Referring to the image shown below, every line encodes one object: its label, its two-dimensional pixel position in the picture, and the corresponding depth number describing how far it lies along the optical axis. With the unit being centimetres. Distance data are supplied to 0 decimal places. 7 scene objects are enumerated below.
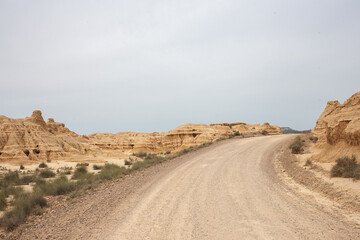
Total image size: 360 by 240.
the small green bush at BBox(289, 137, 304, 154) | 1758
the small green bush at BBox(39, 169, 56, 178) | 1816
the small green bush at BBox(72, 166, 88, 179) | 1690
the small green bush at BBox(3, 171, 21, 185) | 1464
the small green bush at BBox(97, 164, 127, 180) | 1350
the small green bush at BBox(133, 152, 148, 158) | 4366
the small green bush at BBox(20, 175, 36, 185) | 1533
